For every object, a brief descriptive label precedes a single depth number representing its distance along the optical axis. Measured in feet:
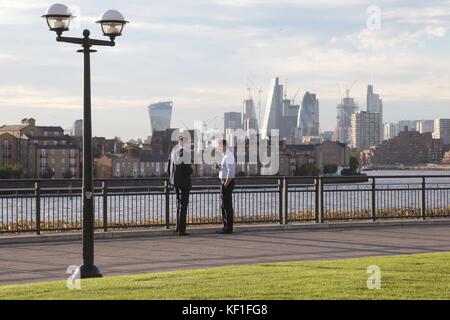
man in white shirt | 66.90
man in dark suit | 65.21
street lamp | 45.29
